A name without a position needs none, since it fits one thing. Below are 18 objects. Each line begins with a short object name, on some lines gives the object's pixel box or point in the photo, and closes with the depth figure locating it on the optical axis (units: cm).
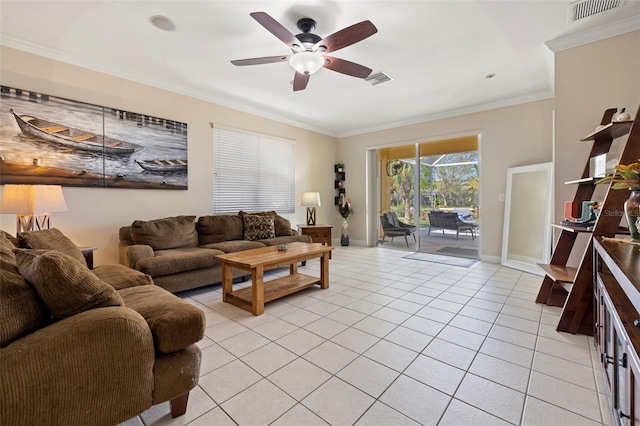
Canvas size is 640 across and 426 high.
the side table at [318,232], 539
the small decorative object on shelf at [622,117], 213
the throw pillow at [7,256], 129
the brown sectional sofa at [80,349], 97
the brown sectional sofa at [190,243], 300
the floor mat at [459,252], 534
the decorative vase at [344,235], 657
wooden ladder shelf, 198
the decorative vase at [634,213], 154
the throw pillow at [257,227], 429
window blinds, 458
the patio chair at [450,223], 600
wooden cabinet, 94
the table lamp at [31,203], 248
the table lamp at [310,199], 553
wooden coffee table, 265
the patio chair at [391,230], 607
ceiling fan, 215
